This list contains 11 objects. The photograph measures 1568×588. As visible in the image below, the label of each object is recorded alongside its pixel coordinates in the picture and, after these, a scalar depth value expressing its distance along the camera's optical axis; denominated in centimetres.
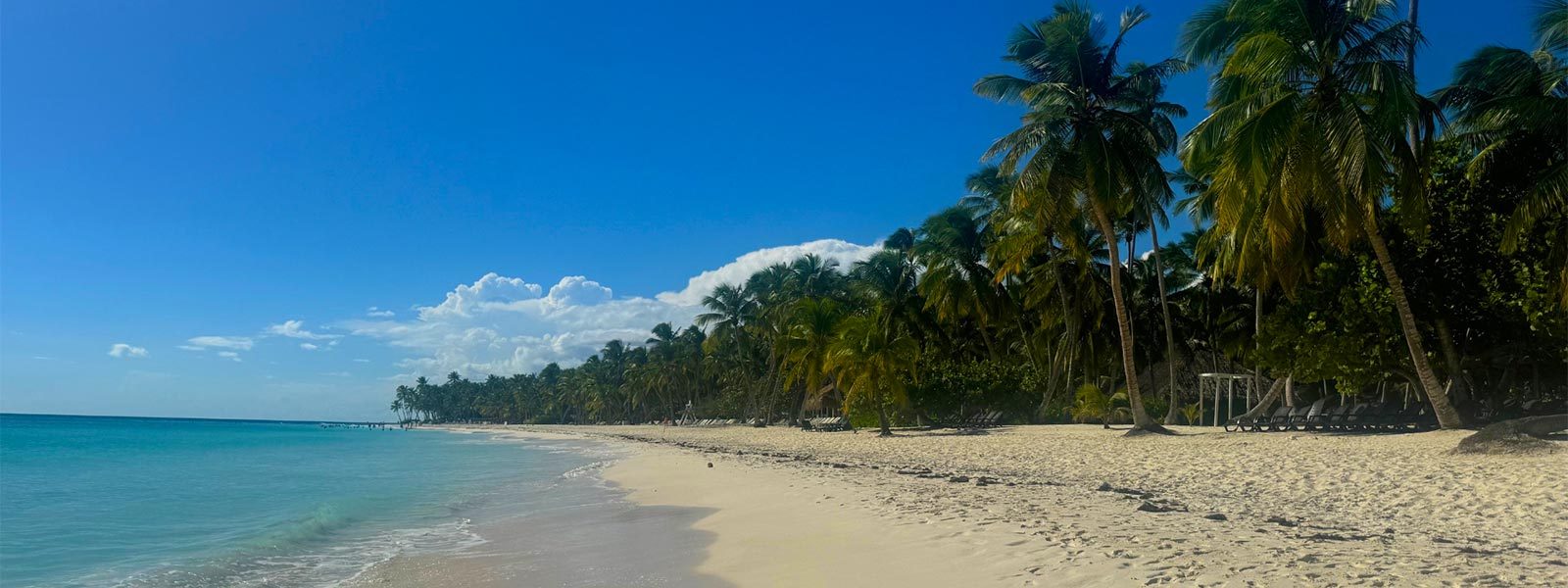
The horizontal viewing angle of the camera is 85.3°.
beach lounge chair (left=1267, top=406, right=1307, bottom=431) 1953
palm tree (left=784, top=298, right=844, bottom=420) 3425
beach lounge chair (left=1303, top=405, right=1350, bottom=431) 1867
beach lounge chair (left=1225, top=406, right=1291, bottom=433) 1995
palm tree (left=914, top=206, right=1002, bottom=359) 3406
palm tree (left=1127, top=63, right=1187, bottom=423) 2184
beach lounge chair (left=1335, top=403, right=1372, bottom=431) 1844
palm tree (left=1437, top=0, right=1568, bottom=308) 1364
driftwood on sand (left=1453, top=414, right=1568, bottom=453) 1120
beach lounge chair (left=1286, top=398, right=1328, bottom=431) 1911
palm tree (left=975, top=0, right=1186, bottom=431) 2056
